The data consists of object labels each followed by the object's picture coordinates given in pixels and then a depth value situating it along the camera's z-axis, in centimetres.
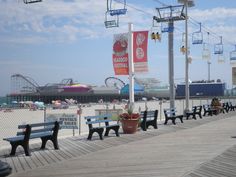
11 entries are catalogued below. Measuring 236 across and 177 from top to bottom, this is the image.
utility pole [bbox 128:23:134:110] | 1895
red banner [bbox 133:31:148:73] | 1903
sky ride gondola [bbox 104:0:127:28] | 1798
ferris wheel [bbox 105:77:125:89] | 13985
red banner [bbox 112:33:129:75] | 1906
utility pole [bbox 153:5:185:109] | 2784
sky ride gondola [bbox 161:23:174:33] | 2804
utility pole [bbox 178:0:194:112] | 2888
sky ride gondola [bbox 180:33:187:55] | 3039
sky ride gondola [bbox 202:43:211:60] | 3531
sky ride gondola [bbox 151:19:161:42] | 2591
